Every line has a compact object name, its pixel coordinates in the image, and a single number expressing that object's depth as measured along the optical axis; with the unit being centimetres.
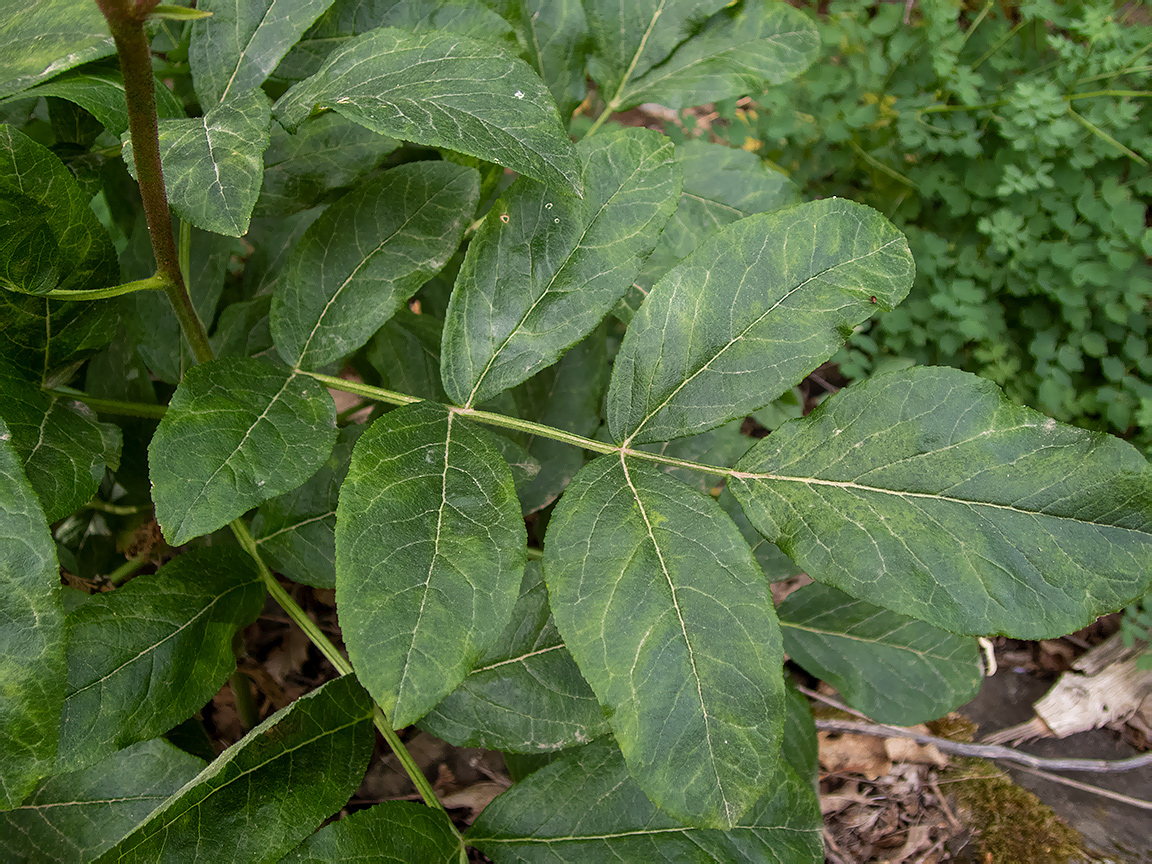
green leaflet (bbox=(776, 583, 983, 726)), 25
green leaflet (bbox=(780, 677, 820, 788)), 24
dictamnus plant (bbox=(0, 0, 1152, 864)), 16
